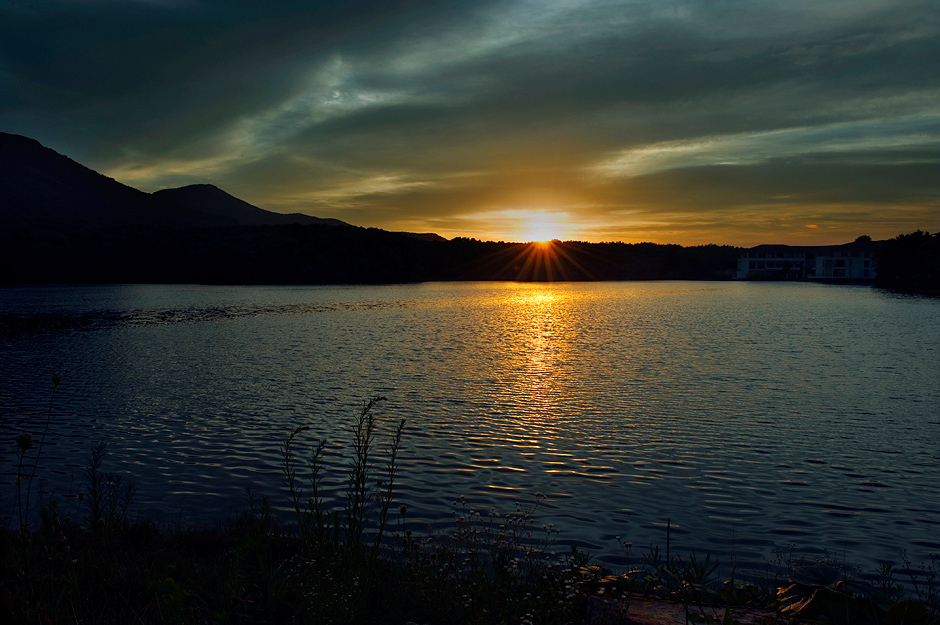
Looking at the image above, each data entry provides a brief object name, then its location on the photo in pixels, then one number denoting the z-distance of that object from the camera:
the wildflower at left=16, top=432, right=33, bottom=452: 5.68
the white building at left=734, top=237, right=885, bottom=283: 182.12
